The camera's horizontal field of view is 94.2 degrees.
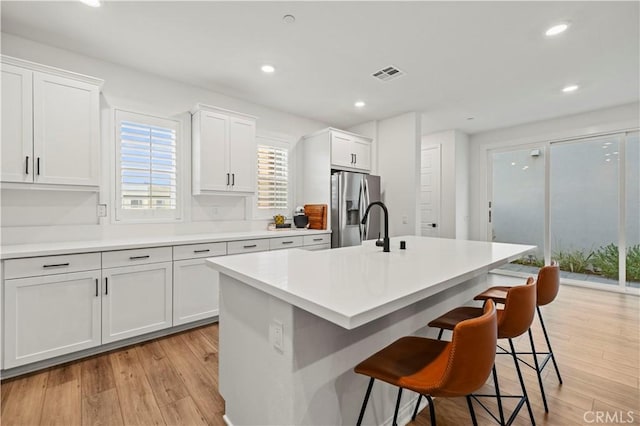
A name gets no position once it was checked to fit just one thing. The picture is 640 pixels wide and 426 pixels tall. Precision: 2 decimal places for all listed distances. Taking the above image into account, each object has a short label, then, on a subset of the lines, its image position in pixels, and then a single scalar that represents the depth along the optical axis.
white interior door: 5.69
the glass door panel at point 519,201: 5.14
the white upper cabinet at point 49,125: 2.29
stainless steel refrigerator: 4.18
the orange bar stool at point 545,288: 1.84
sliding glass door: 4.33
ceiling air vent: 3.16
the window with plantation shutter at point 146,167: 3.08
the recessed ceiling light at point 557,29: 2.38
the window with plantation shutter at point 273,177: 4.25
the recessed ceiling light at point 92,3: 2.12
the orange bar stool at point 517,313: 1.42
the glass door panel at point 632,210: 4.25
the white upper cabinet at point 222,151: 3.37
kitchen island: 1.13
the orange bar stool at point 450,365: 0.95
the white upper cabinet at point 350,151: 4.31
